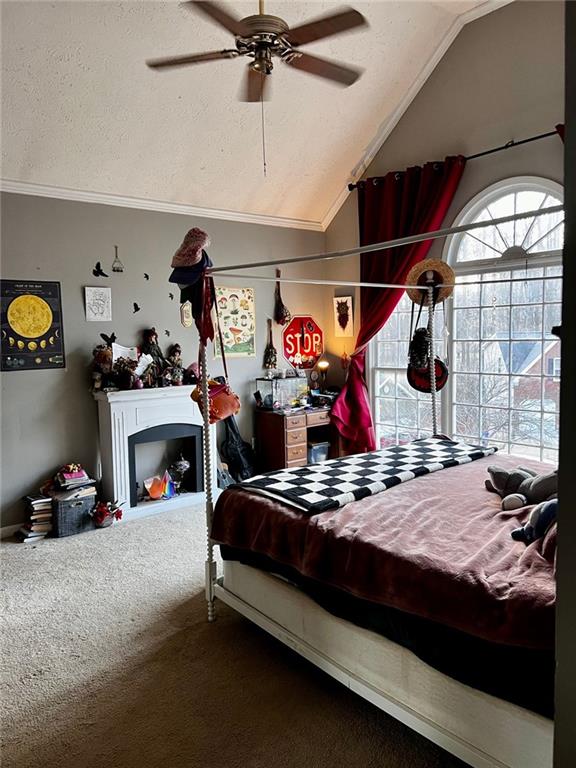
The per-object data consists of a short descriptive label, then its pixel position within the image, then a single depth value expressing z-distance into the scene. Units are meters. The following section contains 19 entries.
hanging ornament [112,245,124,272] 4.54
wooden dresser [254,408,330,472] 5.18
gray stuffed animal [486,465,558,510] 2.34
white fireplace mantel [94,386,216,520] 4.33
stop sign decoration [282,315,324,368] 5.76
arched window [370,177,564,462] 4.12
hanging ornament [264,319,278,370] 5.55
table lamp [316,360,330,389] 5.87
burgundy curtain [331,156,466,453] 4.62
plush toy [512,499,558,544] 1.92
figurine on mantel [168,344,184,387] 4.71
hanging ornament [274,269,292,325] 5.59
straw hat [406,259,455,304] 3.79
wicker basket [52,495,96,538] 4.07
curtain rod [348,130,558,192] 3.94
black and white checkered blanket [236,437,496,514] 2.48
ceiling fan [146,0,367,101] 2.33
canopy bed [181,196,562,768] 1.57
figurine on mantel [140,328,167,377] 4.67
